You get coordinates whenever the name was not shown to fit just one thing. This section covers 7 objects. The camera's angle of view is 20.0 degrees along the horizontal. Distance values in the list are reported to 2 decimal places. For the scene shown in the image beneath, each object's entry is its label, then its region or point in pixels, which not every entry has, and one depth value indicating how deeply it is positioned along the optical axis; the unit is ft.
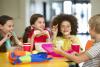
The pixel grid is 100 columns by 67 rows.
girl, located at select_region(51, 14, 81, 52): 9.72
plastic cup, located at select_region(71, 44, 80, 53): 8.29
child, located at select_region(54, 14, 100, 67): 6.75
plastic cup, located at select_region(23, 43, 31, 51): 8.55
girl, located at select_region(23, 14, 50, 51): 9.87
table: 6.81
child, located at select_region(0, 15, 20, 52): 9.54
